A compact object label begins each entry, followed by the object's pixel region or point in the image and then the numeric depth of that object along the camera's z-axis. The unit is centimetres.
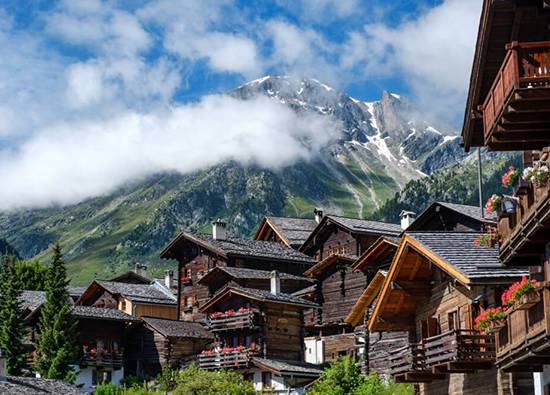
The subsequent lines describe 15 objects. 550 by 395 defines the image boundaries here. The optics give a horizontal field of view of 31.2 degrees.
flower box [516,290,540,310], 2062
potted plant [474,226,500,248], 2611
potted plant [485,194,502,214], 2353
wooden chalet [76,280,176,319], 8650
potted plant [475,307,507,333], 2447
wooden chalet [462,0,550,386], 1964
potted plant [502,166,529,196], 2144
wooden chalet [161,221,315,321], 8244
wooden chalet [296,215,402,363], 7119
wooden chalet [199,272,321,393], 6400
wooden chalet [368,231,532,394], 2884
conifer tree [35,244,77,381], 6819
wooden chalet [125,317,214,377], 7481
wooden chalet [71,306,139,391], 7388
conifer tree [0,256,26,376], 6875
